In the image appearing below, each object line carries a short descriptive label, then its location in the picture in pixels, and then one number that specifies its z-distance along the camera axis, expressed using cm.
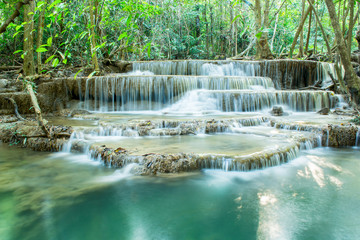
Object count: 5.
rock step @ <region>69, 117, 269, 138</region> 583
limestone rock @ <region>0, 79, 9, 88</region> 1039
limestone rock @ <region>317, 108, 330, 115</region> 867
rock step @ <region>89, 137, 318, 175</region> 394
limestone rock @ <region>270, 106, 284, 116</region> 852
